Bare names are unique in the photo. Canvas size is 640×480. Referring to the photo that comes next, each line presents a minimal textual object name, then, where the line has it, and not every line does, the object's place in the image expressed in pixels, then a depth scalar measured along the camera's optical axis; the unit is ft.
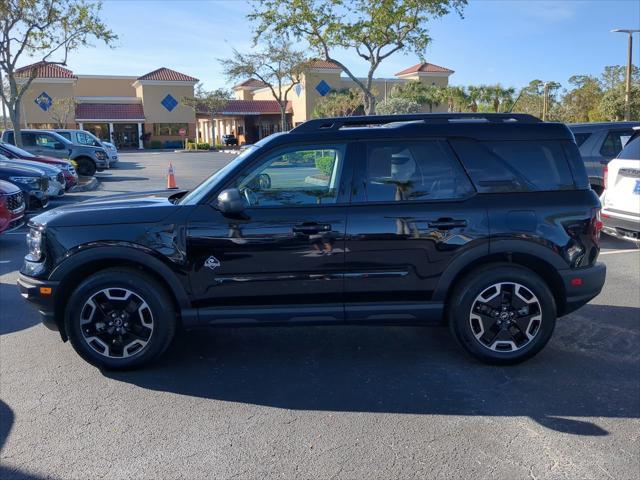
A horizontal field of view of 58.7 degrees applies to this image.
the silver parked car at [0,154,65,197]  43.93
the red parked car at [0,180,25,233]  29.07
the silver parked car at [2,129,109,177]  71.67
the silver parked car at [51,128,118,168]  79.62
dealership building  173.99
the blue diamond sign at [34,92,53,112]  97.30
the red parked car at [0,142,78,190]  51.88
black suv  14.05
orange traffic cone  53.98
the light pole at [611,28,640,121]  84.12
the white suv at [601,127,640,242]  25.52
